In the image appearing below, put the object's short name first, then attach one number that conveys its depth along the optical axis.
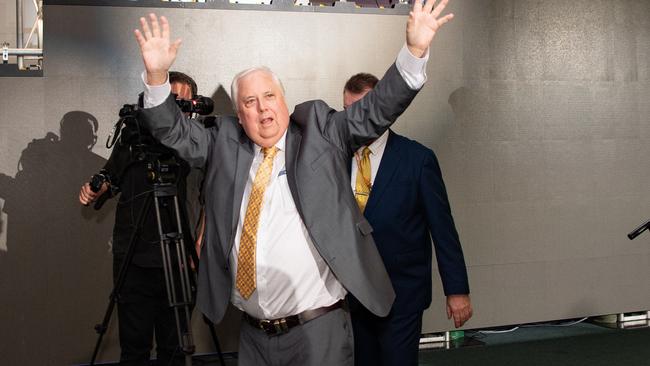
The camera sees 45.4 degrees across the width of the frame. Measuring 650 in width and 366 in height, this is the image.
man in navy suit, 2.85
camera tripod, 2.91
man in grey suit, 2.06
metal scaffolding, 4.40
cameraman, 3.39
